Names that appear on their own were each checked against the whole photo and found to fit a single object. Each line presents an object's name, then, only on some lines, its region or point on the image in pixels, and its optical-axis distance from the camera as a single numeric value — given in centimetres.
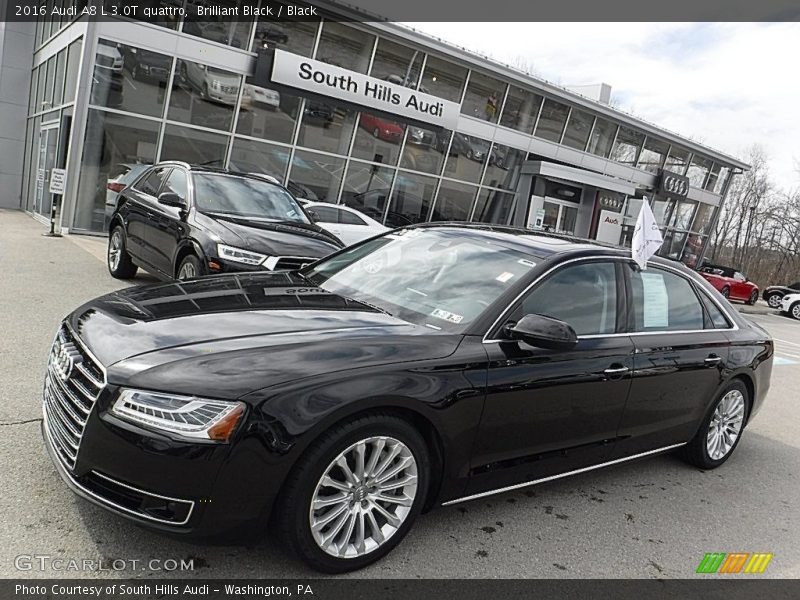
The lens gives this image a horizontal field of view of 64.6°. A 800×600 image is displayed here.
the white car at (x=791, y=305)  2577
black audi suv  657
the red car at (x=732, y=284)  2603
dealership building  1428
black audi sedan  245
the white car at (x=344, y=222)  1295
